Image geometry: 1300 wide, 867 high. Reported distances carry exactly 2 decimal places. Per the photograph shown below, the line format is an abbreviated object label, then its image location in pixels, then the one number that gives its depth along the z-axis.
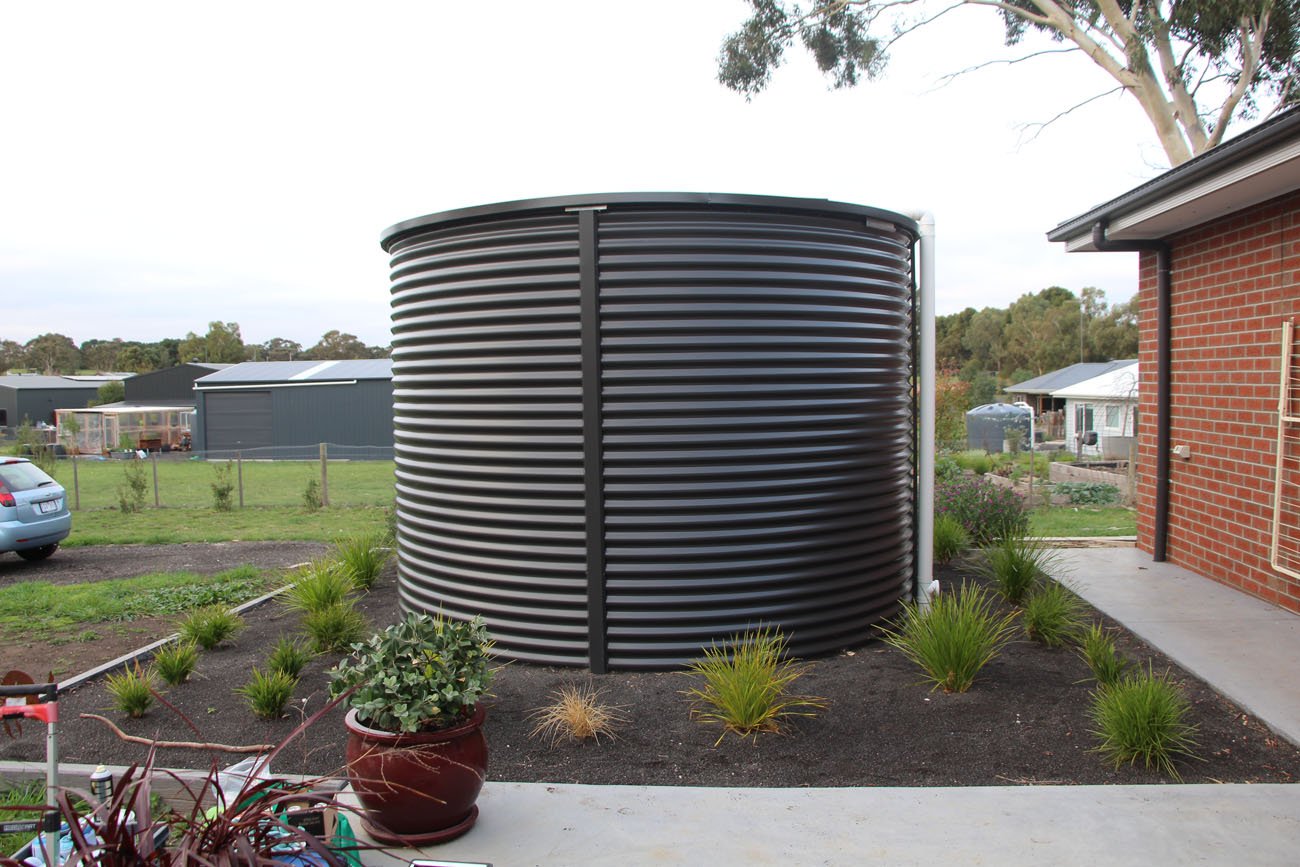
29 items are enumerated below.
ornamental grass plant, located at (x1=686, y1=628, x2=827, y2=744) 4.58
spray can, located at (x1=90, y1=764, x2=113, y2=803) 3.18
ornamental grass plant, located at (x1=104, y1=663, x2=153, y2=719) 5.06
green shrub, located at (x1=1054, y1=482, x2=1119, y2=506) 17.30
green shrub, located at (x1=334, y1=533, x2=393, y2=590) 8.18
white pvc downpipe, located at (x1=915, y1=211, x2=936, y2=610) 6.68
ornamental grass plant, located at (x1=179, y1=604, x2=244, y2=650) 6.38
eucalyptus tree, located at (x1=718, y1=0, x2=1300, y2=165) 16.80
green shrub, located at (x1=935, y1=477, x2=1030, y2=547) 9.17
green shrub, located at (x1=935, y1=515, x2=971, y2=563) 8.66
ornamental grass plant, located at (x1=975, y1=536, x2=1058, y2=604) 7.02
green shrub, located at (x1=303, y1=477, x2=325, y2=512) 16.72
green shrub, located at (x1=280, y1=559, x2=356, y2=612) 6.68
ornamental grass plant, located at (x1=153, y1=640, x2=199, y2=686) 5.55
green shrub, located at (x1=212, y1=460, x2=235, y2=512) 16.66
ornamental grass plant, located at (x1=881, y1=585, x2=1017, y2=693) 5.09
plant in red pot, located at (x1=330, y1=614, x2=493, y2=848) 3.54
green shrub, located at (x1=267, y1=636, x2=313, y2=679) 5.45
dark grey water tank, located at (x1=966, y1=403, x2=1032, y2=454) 34.56
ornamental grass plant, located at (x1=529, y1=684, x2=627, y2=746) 4.60
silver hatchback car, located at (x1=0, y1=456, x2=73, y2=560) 10.64
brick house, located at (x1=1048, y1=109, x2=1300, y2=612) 6.54
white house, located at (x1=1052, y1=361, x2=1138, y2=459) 33.78
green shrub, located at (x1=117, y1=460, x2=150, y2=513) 16.62
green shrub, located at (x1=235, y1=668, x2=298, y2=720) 4.96
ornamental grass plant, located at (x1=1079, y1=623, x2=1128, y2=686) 5.07
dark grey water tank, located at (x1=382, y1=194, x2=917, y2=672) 5.49
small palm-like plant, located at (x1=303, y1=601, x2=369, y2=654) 6.11
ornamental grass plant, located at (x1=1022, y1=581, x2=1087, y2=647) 5.97
